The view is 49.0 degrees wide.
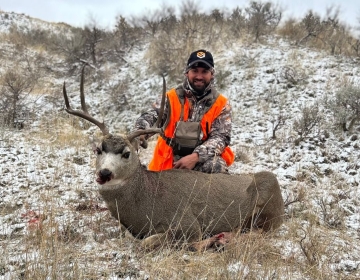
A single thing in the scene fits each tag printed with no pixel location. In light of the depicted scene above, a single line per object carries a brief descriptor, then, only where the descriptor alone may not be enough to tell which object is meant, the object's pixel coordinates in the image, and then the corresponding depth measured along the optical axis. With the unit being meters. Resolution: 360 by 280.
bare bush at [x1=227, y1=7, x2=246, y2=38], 12.83
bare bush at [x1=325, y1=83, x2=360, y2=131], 7.70
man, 5.05
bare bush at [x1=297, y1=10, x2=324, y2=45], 12.17
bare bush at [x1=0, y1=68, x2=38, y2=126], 8.62
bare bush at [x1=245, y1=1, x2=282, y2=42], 12.68
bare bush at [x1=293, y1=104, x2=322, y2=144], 7.68
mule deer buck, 3.67
